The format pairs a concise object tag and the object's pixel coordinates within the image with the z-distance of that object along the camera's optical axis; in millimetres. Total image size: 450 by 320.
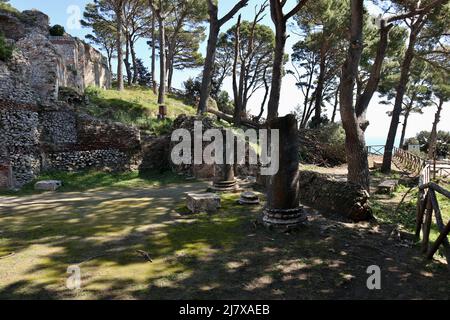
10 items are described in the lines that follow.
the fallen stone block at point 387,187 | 11961
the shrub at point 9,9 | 18719
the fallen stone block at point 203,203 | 7855
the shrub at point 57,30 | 21875
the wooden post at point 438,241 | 4477
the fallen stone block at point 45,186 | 12195
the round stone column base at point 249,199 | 8568
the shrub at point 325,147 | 20859
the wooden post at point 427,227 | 5339
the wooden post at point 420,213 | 6062
